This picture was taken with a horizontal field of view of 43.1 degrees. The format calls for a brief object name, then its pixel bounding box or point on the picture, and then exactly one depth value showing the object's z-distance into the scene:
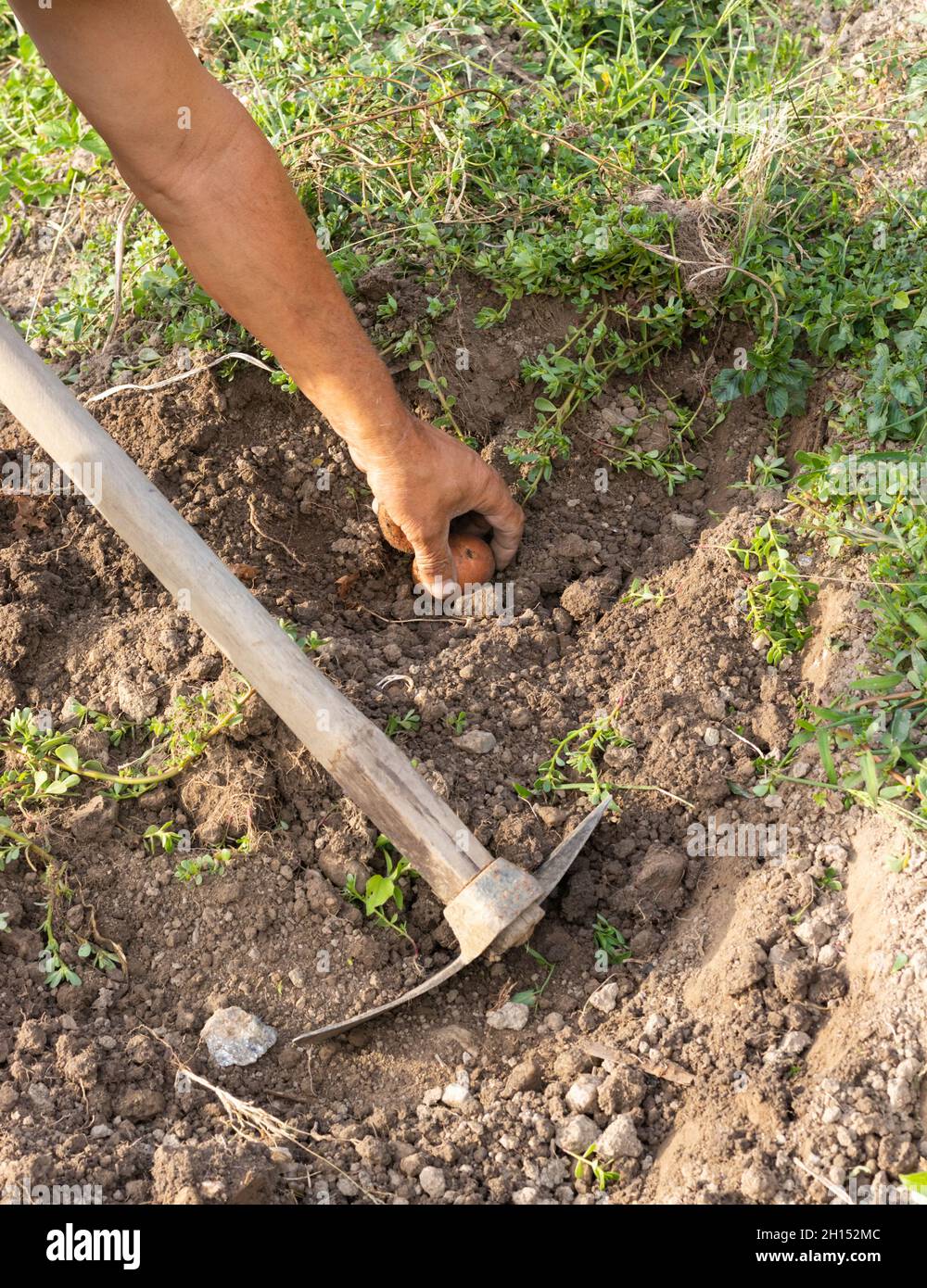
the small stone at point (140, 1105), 2.25
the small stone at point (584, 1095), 2.24
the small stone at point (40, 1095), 2.23
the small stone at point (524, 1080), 2.30
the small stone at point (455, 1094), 2.30
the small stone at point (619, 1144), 2.17
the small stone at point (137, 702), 2.76
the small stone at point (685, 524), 3.09
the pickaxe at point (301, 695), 2.35
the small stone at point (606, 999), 2.38
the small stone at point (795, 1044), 2.20
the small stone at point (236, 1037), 2.33
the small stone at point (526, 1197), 2.14
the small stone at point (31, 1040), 2.29
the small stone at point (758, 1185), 2.03
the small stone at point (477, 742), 2.71
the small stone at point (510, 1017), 2.39
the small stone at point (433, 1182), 2.15
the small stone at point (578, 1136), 2.20
